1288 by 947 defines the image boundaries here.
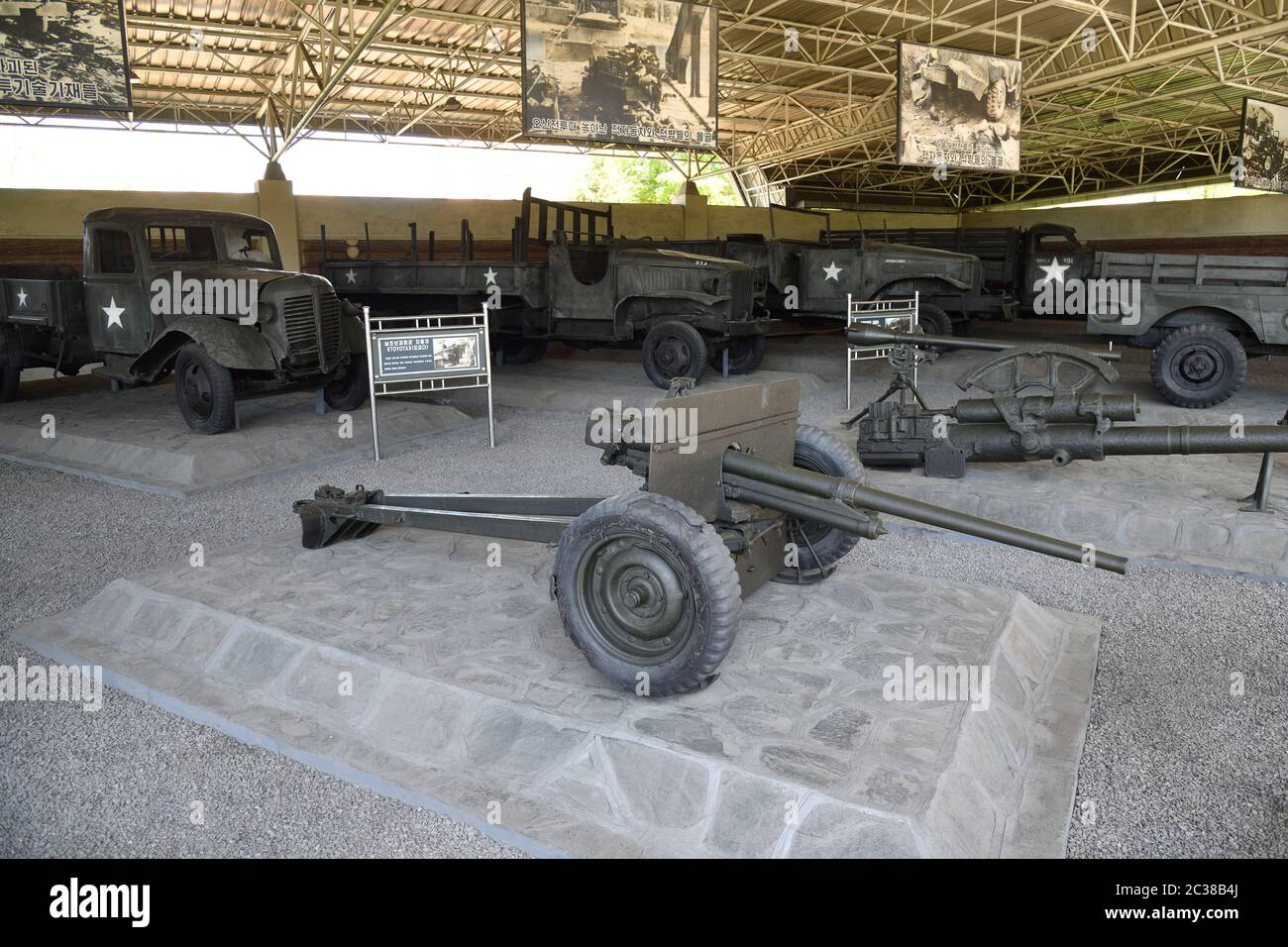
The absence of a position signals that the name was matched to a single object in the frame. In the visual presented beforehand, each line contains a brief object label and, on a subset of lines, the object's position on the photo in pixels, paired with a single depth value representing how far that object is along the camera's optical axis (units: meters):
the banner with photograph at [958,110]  11.53
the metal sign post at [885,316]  9.98
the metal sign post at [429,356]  8.46
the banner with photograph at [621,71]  9.54
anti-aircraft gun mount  6.09
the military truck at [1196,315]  9.64
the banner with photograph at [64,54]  8.05
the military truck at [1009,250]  14.41
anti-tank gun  3.29
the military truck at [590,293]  11.59
